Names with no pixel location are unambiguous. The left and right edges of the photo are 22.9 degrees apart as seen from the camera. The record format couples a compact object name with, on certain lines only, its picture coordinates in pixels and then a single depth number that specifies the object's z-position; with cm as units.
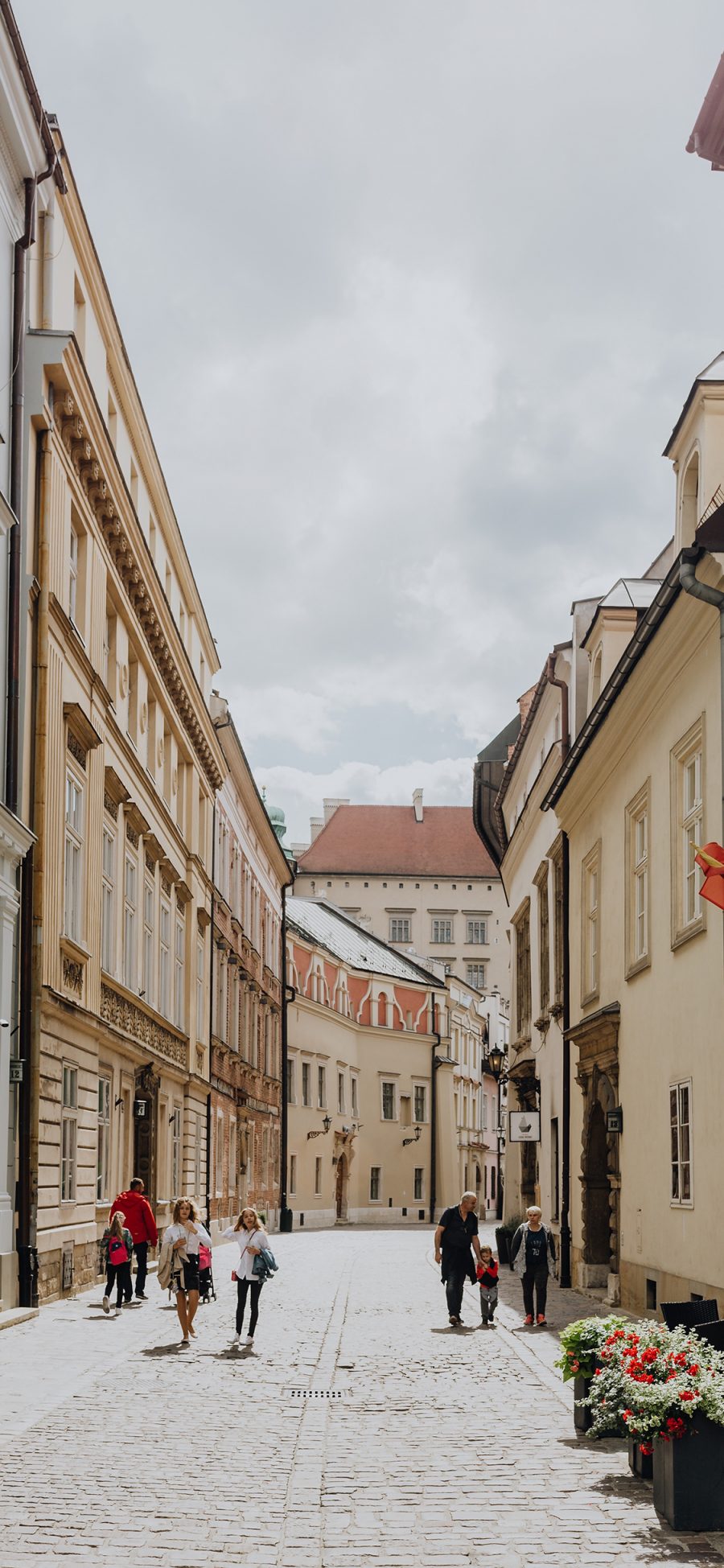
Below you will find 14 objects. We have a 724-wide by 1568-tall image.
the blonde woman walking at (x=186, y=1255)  1652
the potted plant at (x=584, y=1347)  1088
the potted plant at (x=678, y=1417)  856
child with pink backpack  2042
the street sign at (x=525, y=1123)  2914
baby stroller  1719
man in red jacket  2131
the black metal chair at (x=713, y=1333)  1003
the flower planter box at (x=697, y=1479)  853
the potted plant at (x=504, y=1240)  3073
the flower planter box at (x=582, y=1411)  1117
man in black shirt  1988
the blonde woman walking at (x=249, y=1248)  1728
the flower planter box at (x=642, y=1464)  970
